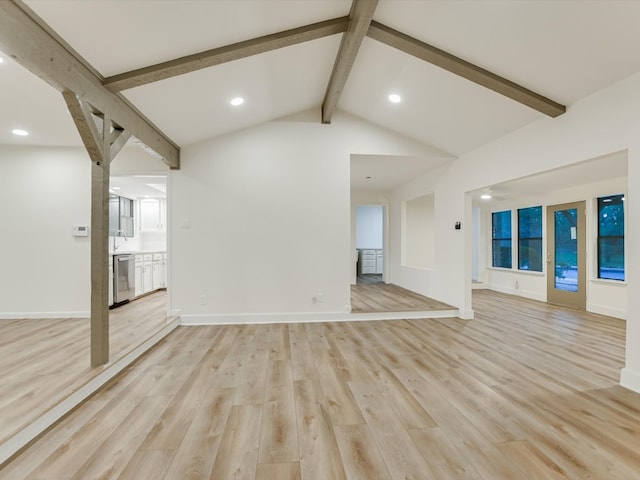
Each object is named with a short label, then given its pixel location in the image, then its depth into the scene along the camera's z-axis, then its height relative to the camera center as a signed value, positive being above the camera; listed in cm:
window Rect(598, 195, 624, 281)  491 +5
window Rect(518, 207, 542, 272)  648 +2
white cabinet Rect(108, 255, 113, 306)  473 -71
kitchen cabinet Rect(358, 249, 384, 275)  963 -66
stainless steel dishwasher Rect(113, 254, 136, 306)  483 -67
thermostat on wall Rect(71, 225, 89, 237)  417 +12
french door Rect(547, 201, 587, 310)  547 -29
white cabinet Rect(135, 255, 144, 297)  559 -66
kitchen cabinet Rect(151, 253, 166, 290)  632 -69
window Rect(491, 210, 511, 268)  730 +5
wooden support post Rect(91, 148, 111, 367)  247 -16
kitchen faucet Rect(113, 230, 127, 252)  569 +7
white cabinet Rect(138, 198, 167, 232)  683 +59
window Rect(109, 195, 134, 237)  574 +51
